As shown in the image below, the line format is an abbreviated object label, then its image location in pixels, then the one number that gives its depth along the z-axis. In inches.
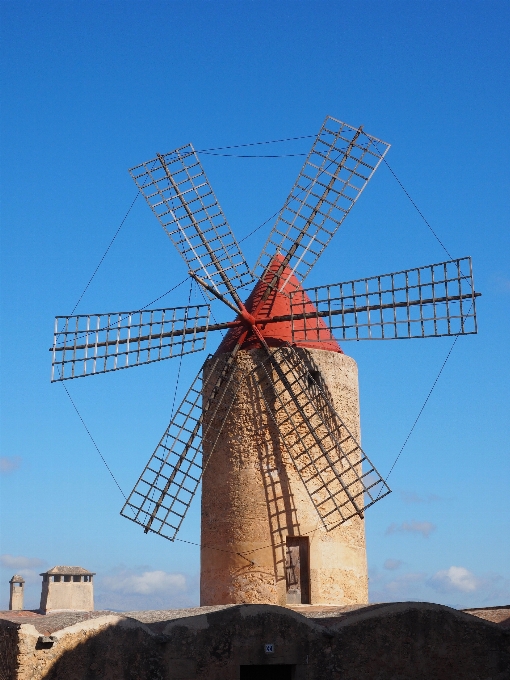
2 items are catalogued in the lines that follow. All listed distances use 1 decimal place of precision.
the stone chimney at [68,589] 1019.3
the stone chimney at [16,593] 999.0
